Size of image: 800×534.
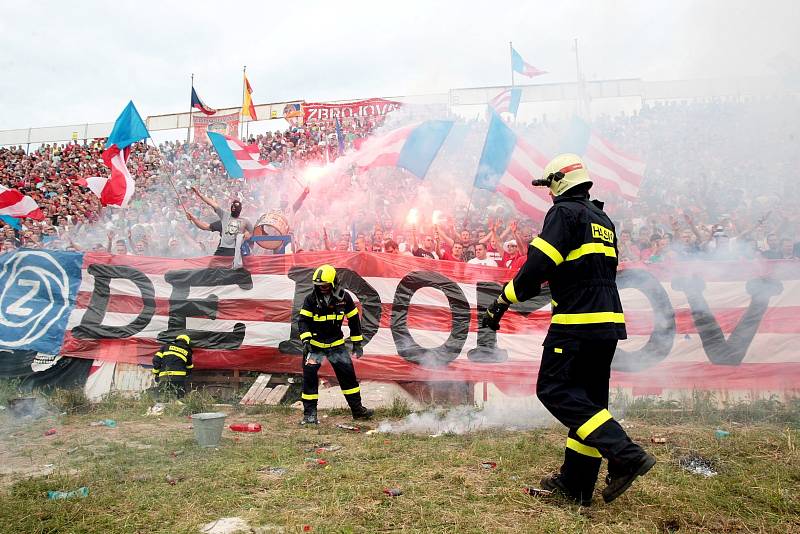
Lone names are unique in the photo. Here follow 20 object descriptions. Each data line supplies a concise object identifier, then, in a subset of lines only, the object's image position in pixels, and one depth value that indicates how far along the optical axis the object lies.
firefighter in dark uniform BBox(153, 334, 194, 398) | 7.29
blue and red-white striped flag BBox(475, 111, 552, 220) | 9.52
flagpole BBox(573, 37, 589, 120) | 22.36
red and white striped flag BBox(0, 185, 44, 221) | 10.90
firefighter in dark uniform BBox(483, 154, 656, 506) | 3.31
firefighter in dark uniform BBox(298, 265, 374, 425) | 6.33
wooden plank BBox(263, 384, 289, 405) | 7.10
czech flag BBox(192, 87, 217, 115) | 19.08
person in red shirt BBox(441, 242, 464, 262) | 8.50
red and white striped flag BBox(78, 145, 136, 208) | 9.21
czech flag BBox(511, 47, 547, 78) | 17.56
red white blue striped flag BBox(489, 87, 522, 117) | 12.38
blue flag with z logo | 7.94
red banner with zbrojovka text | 20.17
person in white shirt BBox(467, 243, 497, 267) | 7.99
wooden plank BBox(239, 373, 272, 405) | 7.18
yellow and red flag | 19.32
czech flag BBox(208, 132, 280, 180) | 10.77
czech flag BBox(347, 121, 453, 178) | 10.04
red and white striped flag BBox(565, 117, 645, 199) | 9.89
